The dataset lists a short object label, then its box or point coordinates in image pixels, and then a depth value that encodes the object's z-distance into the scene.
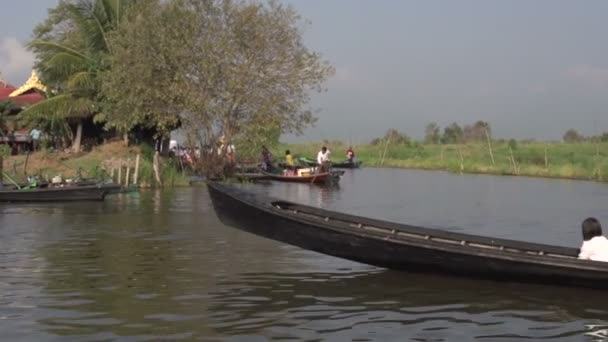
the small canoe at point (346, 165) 44.71
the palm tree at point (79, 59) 27.78
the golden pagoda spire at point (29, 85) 34.67
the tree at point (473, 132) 73.26
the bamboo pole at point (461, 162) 43.88
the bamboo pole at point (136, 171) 24.96
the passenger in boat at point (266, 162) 32.73
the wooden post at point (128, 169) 24.53
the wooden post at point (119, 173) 24.00
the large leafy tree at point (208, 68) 26.70
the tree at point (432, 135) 75.12
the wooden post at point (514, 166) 39.11
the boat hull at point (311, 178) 30.44
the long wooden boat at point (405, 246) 9.33
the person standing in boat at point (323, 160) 30.81
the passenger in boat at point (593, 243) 9.19
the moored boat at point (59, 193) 20.03
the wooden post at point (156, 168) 26.22
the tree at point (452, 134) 75.59
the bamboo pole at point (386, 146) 53.60
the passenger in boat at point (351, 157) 46.12
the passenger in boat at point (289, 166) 31.28
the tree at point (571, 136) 70.91
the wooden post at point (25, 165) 26.29
